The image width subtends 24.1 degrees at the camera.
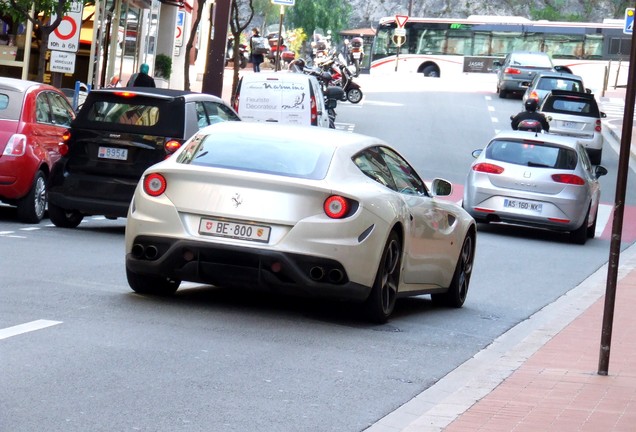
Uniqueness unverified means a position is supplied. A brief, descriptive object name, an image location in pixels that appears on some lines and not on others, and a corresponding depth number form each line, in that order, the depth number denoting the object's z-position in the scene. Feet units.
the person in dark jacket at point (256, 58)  196.97
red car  54.60
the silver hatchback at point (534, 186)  70.79
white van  90.43
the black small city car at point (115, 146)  52.75
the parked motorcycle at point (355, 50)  255.70
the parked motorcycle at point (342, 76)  158.71
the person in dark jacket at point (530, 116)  96.12
